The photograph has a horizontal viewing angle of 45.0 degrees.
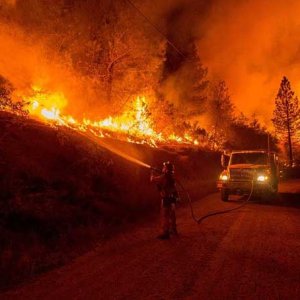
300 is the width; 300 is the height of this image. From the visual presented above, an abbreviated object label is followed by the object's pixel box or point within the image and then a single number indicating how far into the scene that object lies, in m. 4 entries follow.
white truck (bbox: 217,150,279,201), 16.71
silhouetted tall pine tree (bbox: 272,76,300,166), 67.12
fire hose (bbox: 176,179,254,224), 11.46
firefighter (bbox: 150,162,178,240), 9.15
